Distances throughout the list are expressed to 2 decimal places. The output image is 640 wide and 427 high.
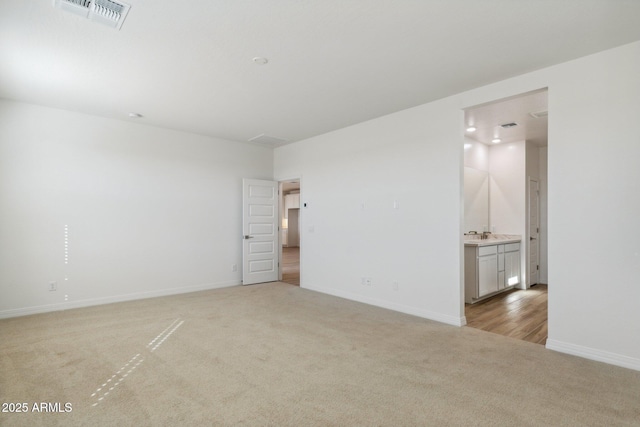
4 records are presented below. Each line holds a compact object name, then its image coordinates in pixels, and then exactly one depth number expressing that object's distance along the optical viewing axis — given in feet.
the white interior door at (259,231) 21.13
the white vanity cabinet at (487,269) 16.47
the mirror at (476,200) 19.74
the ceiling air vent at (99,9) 7.82
